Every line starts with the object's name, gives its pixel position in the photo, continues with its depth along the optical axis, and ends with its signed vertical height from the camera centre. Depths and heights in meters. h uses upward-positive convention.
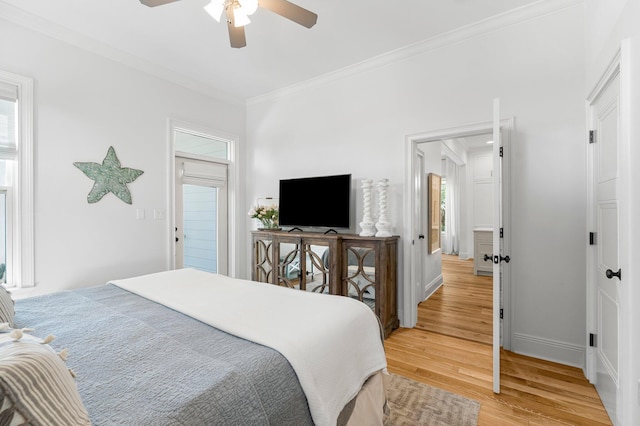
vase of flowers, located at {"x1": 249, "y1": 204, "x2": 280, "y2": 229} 3.90 -0.03
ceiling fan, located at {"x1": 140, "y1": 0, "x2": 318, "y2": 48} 1.73 +1.26
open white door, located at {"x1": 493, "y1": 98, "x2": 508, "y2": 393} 1.98 -0.30
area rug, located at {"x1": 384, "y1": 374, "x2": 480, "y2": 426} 1.72 -1.24
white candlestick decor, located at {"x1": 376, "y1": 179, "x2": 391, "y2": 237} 3.02 +0.00
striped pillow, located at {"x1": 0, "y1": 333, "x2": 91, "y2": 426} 0.52 -0.34
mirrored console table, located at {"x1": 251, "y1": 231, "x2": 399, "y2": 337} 2.88 -0.59
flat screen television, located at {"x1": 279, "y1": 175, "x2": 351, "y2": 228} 3.33 +0.13
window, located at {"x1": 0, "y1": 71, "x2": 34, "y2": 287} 2.46 +0.24
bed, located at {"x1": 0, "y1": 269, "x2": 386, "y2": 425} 0.82 -0.52
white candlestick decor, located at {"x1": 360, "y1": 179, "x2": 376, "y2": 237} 3.11 -0.02
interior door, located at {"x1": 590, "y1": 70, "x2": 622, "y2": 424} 1.67 -0.19
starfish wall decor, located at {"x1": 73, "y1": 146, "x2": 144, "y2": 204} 2.88 +0.38
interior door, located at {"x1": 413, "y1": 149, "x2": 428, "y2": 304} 3.65 -0.11
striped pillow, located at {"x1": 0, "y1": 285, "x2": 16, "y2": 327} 1.23 -0.42
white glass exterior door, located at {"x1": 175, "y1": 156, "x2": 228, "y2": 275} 3.77 -0.03
